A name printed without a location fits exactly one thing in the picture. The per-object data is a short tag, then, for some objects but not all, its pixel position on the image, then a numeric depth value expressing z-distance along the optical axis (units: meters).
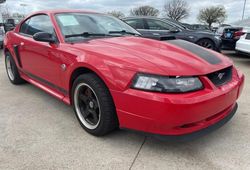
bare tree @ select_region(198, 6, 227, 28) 47.97
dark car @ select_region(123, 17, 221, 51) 7.56
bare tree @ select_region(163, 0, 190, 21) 44.88
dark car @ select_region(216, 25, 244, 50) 7.87
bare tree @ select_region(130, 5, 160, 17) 44.09
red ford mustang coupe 2.00
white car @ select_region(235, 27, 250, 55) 6.51
